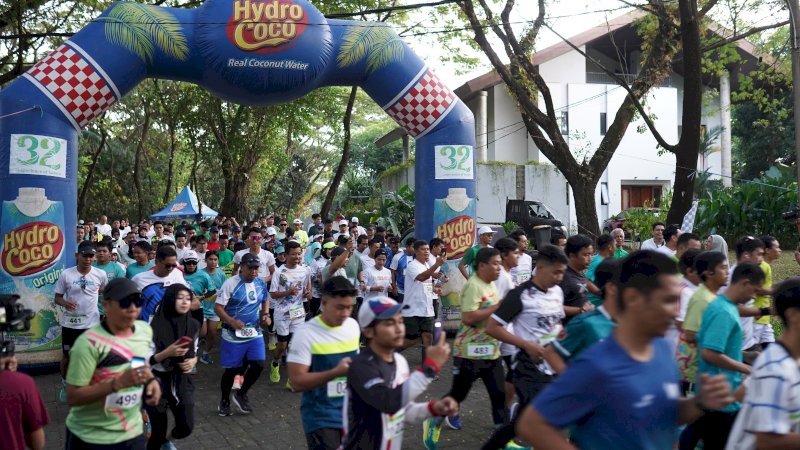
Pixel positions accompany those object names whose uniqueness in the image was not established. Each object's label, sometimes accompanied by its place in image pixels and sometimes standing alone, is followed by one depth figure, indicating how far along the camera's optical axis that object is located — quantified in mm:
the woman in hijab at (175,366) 6207
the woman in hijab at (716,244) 10732
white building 29594
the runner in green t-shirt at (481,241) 10631
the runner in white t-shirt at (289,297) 9711
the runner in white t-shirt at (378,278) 10939
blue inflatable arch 10344
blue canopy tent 26906
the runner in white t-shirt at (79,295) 8812
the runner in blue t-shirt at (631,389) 2635
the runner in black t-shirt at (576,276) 6258
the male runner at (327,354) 4512
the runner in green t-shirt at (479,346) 6598
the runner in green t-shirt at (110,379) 4145
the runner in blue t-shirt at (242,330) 8109
